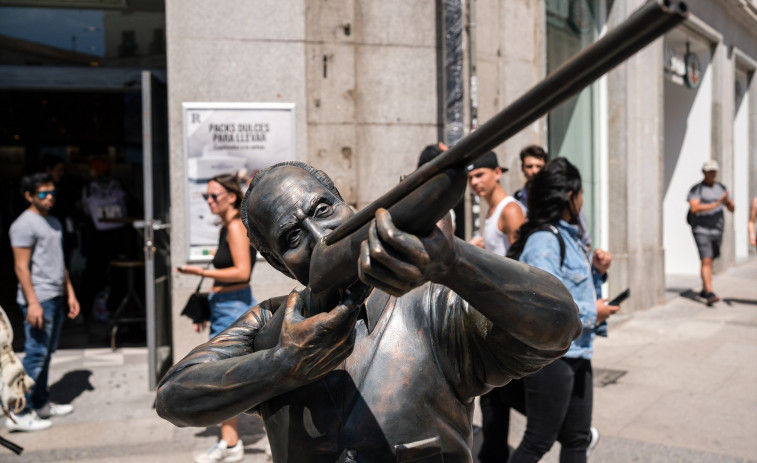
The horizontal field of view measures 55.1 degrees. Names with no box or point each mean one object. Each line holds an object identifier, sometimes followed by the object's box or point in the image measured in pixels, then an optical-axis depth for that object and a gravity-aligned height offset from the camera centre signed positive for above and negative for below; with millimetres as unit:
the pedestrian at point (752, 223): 10258 -147
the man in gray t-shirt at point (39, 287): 5539 -510
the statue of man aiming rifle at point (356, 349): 1359 -281
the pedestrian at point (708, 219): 10414 -79
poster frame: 6328 +759
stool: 7801 -989
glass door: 6000 -88
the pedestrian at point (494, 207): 4398 +56
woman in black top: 4746 -423
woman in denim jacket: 3443 -511
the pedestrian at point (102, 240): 8750 -236
